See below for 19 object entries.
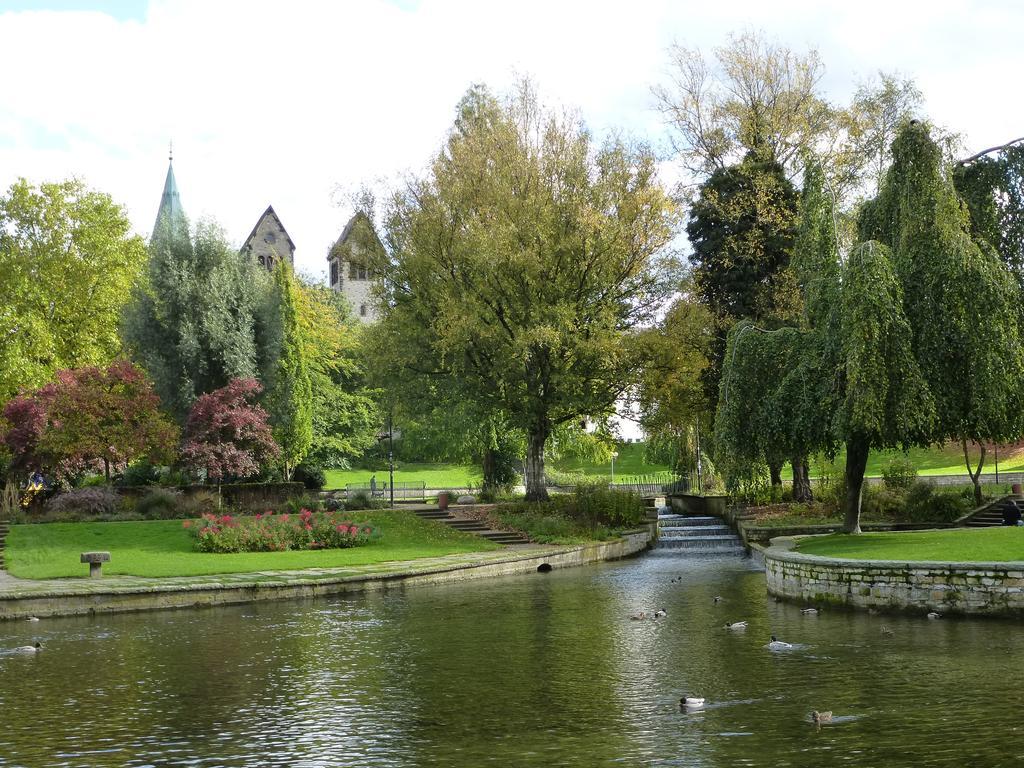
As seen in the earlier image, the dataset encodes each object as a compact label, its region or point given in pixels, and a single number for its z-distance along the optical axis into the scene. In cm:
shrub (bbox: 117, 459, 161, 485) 4262
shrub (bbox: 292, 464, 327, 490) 5554
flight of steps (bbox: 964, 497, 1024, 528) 3406
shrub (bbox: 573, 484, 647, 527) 3841
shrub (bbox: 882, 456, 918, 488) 3828
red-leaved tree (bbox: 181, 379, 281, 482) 3722
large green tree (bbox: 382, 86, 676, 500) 3669
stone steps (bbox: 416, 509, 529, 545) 3459
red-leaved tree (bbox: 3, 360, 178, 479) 3534
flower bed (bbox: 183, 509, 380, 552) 3022
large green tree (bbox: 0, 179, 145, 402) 5022
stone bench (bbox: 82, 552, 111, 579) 2503
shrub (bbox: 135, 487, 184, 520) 3538
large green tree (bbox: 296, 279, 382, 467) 6216
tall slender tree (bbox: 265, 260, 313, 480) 4412
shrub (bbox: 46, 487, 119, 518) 3534
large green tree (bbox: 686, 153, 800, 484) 3962
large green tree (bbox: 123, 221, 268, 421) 4122
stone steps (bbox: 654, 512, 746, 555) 3553
